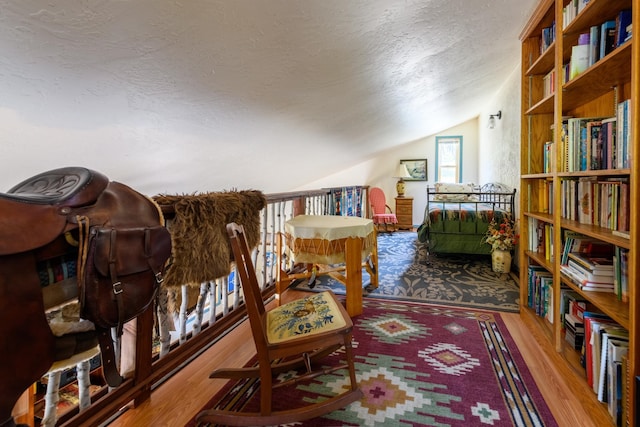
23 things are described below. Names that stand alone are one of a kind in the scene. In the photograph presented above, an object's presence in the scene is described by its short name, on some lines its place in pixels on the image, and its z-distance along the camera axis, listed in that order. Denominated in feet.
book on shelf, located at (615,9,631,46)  4.41
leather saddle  2.53
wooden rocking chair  4.37
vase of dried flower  11.47
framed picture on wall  23.90
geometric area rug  4.66
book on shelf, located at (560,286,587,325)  5.73
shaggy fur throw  5.04
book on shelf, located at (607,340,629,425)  4.22
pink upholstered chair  21.13
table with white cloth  7.85
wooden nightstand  22.68
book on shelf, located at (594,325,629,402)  4.43
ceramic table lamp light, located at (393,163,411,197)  23.79
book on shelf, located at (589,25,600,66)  5.12
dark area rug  9.25
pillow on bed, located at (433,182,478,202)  15.77
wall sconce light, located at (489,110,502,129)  16.00
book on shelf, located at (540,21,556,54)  6.81
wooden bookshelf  3.83
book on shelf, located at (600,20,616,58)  4.81
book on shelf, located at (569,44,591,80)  5.41
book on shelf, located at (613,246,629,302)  4.63
